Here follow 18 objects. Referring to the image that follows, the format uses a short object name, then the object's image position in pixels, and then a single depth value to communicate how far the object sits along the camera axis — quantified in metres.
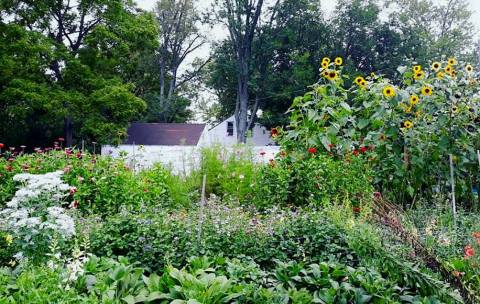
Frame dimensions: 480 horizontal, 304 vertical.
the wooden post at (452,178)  3.68
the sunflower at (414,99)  4.51
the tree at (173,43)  24.53
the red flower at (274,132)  5.29
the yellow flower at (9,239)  2.47
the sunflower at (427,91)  4.50
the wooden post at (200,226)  2.76
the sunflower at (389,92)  4.53
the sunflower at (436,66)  4.63
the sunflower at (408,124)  4.60
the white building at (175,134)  15.73
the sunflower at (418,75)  4.65
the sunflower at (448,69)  4.68
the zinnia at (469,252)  2.34
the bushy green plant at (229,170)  5.05
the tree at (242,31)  20.72
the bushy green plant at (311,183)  4.38
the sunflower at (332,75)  4.97
